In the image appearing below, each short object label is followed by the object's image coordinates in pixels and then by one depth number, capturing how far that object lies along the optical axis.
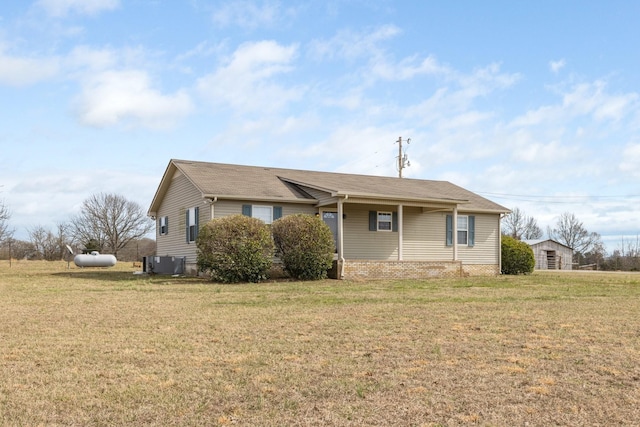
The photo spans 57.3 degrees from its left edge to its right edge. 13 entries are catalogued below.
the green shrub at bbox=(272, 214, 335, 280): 18.69
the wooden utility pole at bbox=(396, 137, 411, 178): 36.78
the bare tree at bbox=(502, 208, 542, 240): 68.71
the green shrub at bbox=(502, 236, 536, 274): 25.66
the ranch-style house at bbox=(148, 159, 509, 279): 20.22
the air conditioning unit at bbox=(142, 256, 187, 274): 22.09
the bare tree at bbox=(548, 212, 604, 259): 67.44
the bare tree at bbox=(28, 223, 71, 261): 44.06
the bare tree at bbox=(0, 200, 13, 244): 33.35
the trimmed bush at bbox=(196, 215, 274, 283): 17.56
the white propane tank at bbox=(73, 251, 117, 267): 29.48
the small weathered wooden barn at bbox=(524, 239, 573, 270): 43.56
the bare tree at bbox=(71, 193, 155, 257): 50.78
